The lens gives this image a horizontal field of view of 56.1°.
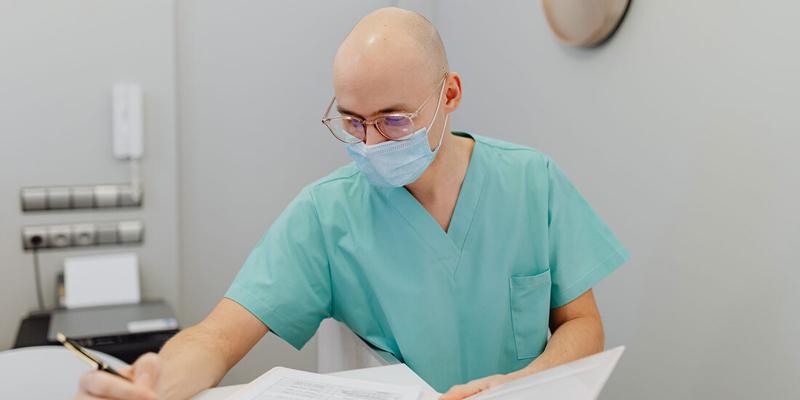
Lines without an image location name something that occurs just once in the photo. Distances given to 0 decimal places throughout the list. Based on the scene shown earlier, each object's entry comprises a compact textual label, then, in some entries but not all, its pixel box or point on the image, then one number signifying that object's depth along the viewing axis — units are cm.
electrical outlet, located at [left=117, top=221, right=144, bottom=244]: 243
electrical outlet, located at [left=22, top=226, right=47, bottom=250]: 233
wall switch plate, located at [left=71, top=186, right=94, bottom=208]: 236
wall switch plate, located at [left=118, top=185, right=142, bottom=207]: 241
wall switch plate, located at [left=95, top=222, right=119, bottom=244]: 241
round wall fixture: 176
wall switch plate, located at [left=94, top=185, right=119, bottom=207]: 238
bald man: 124
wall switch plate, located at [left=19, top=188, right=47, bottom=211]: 230
